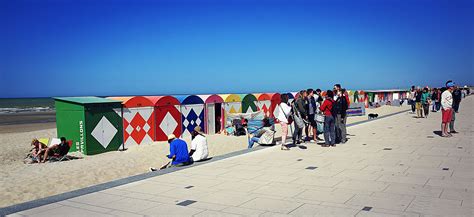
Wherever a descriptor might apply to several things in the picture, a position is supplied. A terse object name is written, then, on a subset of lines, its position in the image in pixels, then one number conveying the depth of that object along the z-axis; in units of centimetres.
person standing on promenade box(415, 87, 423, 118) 1870
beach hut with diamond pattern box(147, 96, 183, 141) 1414
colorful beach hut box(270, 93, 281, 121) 2195
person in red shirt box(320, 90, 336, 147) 959
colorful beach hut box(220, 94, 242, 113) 1800
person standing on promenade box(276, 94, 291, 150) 926
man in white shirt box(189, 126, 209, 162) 807
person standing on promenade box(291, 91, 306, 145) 973
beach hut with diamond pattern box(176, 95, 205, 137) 1535
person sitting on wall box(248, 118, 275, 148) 1033
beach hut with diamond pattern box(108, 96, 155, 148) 1296
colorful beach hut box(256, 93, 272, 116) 2077
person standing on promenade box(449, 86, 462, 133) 1332
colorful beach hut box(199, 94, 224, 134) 1670
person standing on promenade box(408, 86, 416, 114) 2283
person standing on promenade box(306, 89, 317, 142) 1028
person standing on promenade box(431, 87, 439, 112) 2309
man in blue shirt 764
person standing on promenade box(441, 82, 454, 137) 1055
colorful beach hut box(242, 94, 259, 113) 1945
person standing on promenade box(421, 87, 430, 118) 1838
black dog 1977
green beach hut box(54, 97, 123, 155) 1159
